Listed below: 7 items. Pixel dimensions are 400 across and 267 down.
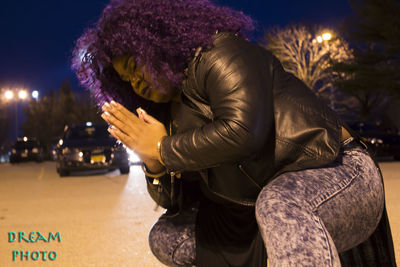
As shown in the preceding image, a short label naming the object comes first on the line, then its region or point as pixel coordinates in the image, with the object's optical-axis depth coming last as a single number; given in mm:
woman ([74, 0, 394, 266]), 1596
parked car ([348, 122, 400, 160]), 15141
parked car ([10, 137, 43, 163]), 25141
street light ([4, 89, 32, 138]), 39316
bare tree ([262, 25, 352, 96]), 32209
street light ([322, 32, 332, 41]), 26906
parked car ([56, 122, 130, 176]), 12125
